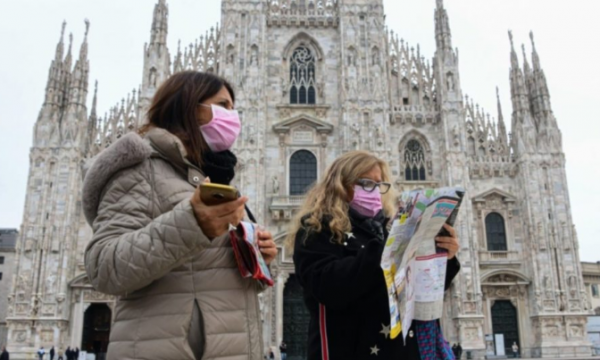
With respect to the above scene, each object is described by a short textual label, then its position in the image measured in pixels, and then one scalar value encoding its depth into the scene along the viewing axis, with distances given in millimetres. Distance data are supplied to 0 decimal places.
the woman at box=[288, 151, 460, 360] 3037
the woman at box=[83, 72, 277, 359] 2051
